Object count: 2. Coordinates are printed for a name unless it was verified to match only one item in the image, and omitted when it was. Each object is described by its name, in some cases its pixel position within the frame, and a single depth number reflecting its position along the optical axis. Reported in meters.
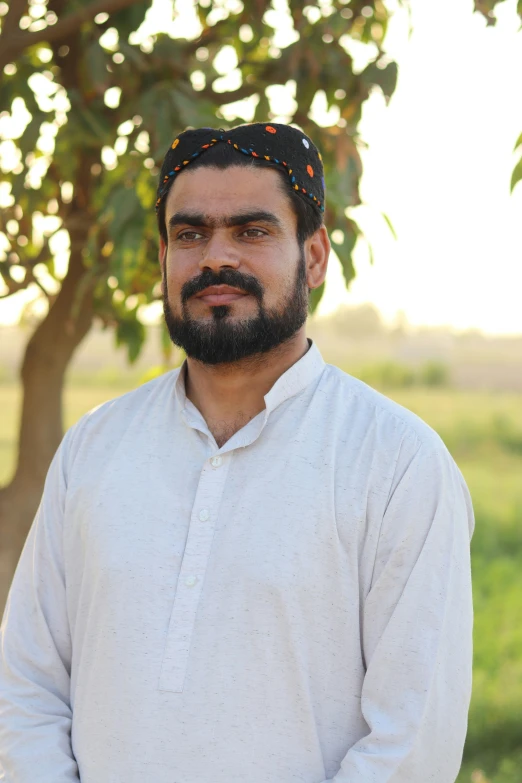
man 1.66
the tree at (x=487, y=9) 1.92
